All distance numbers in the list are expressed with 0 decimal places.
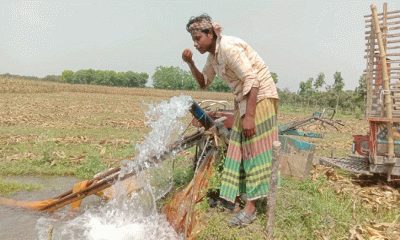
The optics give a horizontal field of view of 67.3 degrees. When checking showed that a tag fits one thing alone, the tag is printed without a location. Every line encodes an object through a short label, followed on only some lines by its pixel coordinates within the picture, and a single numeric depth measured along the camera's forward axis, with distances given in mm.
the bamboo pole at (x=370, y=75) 5387
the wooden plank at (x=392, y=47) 5020
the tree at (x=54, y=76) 107306
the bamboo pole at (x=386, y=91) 4492
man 2930
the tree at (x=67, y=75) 110312
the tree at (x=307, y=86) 48031
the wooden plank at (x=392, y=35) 5070
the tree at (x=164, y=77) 92750
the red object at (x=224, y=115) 4035
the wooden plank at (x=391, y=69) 5161
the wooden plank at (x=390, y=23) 5130
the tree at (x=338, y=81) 34750
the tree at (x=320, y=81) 43031
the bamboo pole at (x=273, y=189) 2787
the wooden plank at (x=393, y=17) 5113
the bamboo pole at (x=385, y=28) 5141
